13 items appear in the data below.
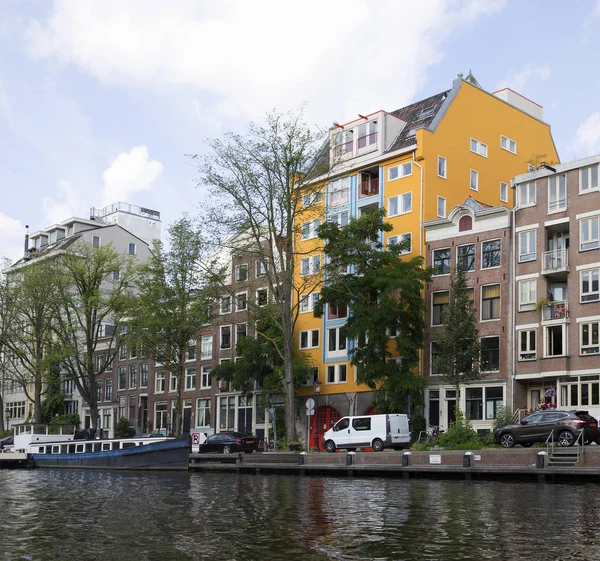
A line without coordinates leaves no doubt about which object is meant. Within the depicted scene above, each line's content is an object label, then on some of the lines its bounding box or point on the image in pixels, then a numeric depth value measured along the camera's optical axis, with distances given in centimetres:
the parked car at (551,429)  4169
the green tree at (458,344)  5454
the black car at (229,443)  6250
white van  5284
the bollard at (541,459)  3725
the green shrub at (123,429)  8681
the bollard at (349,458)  4616
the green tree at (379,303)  5859
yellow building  6606
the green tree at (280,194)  5709
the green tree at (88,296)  7406
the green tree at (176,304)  6688
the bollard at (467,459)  4031
